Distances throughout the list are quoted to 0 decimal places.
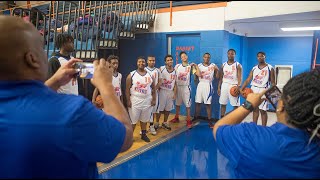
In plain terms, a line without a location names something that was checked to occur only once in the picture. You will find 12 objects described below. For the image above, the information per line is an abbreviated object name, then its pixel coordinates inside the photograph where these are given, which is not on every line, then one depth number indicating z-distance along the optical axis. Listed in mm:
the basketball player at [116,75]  3822
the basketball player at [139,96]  4145
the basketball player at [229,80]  4645
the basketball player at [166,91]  4771
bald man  653
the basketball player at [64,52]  2766
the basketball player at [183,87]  4871
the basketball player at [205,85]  4754
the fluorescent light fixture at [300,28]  4195
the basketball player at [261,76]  4413
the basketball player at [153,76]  4328
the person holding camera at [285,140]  824
